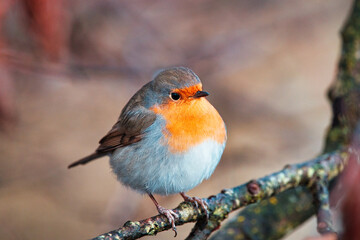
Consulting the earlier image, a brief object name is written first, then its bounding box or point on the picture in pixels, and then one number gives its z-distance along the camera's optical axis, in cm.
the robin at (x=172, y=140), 526
